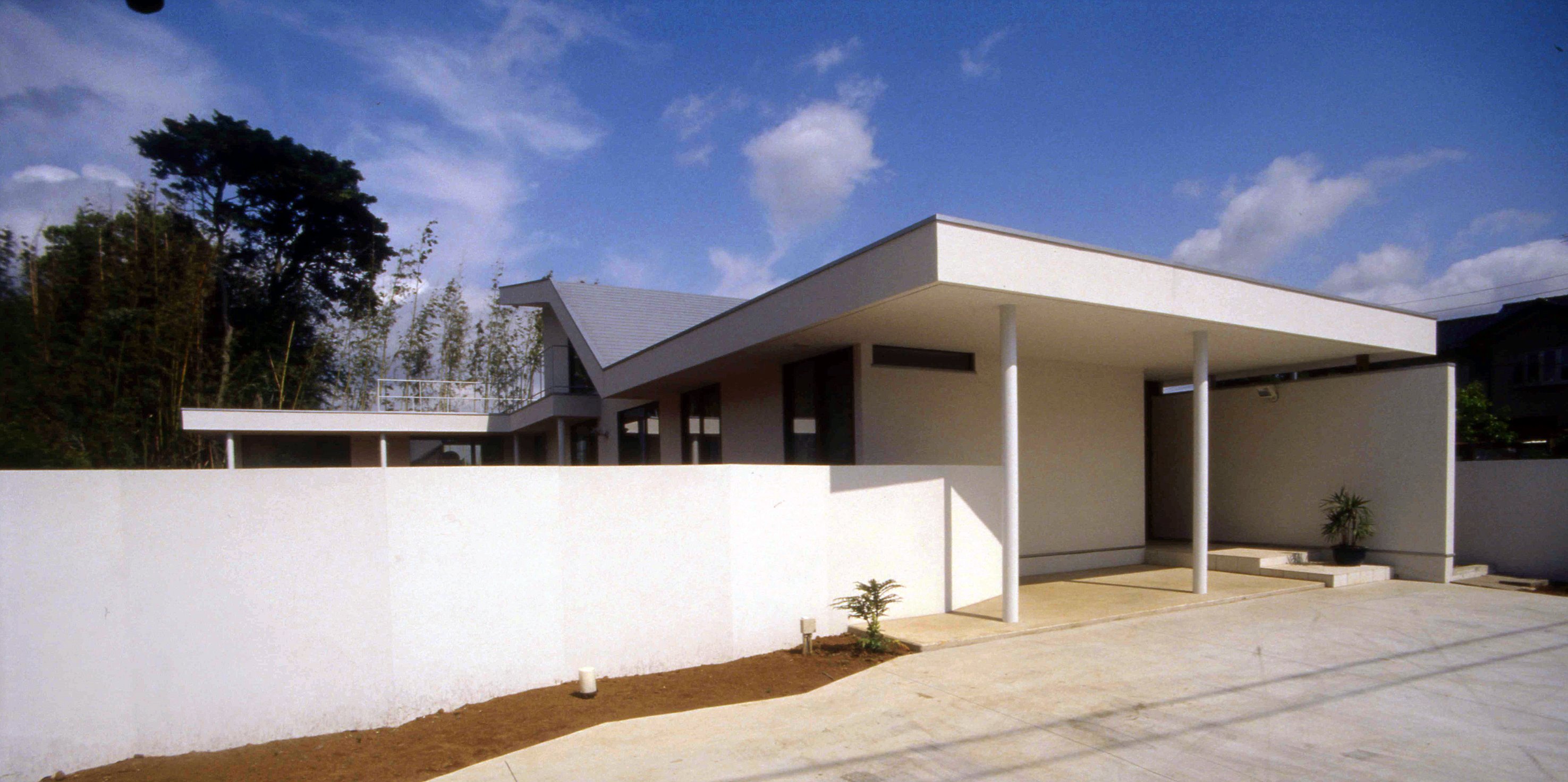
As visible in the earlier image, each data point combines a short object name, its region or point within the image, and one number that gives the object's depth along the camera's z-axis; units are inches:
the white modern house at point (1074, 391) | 279.1
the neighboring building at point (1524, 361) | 927.0
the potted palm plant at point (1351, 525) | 403.2
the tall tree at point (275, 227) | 1006.4
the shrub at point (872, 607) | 262.1
